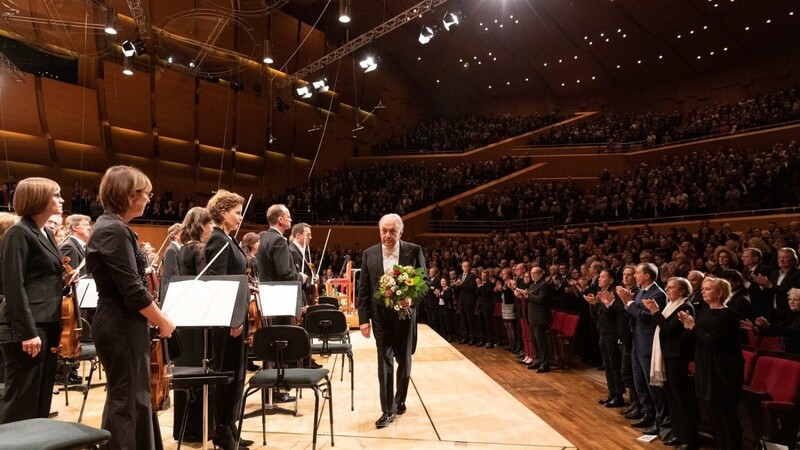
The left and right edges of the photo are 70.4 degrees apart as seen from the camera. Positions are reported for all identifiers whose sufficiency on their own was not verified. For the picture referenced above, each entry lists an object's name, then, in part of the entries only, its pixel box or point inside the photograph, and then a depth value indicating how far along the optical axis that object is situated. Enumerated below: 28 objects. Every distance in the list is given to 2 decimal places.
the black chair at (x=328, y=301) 6.97
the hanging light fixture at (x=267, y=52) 11.77
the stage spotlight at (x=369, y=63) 12.52
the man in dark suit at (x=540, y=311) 8.33
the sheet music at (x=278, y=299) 4.02
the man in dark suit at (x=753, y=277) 5.53
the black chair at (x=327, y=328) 4.77
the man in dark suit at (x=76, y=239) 4.50
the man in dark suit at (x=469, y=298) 11.62
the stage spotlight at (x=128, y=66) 13.05
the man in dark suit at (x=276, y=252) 4.63
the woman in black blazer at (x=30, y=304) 2.72
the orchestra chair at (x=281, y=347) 3.41
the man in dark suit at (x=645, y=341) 5.12
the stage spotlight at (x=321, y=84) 14.80
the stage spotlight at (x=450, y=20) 10.74
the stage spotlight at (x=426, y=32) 11.35
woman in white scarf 4.54
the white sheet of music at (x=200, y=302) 2.70
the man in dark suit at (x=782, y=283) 5.33
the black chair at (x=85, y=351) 4.39
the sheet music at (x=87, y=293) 4.51
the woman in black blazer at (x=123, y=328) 2.28
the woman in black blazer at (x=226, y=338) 3.32
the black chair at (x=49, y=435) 1.52
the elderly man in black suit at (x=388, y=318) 4.21
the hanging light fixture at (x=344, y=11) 10.60
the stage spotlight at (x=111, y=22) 9.85
